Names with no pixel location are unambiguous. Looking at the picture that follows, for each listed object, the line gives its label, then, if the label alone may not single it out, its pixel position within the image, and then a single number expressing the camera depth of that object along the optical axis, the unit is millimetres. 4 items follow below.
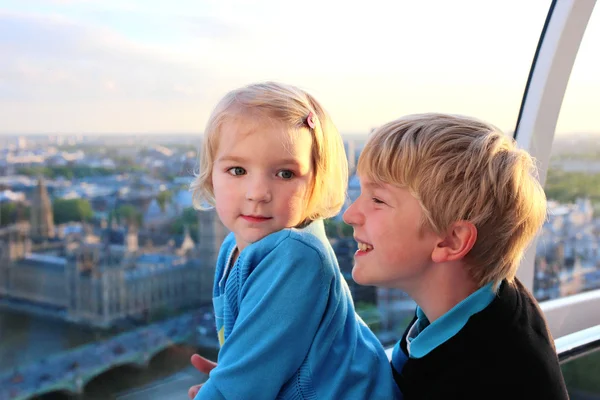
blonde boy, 1218
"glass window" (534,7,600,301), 2779
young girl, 1209
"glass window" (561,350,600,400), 2469
